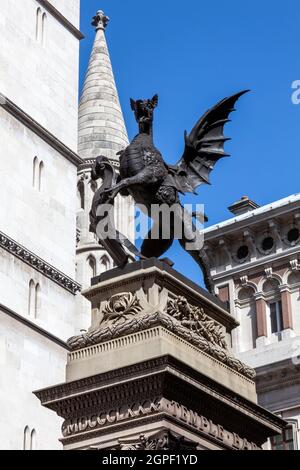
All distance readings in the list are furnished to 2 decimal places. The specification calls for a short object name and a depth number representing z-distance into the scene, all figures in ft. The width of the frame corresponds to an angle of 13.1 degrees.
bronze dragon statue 52.60
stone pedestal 47.14
